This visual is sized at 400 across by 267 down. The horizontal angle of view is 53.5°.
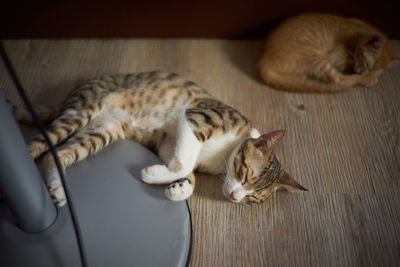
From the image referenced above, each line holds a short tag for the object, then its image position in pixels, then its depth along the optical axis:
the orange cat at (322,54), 0.69
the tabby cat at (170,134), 0.52
